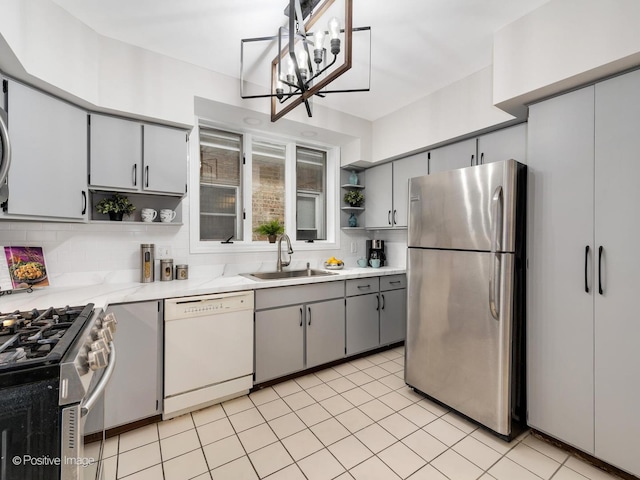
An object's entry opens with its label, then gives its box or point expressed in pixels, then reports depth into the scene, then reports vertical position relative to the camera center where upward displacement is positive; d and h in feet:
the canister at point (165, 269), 8.18 -0.89
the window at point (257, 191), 9.93 +1.74
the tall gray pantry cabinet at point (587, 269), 5.16 -0.59
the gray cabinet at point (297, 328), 8.13 -2.70
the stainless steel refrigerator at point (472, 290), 6.12 -1.20
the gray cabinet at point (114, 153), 6.82 +2.01
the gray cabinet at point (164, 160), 7.41 +2.01
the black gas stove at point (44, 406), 2.68 -1.64
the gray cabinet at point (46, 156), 5.48 +1.63
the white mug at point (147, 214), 7.93 +0.62
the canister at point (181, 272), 8.48 -1.01
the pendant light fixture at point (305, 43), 4.90 +3.64
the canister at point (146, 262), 7.86 -0.67
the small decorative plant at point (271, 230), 10.31 +0.27
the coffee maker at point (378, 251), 12.62 -0.56
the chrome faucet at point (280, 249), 10.22 -0.42
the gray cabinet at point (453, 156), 8.96 +2.64
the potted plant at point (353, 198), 12.55 +1.72
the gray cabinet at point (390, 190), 10.81 +1.94
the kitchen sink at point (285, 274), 9.82 -1.31
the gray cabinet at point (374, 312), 9.96 -2.66
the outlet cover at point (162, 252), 8.50 -0.44
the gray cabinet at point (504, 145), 7.86 +2.63
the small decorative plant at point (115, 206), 7.34 +0.77
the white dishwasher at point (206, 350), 6.79 -2.78
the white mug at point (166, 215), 8.21 +0.62
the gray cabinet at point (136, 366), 6.20 -2.83
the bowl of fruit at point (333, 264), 11.41 -1.03
